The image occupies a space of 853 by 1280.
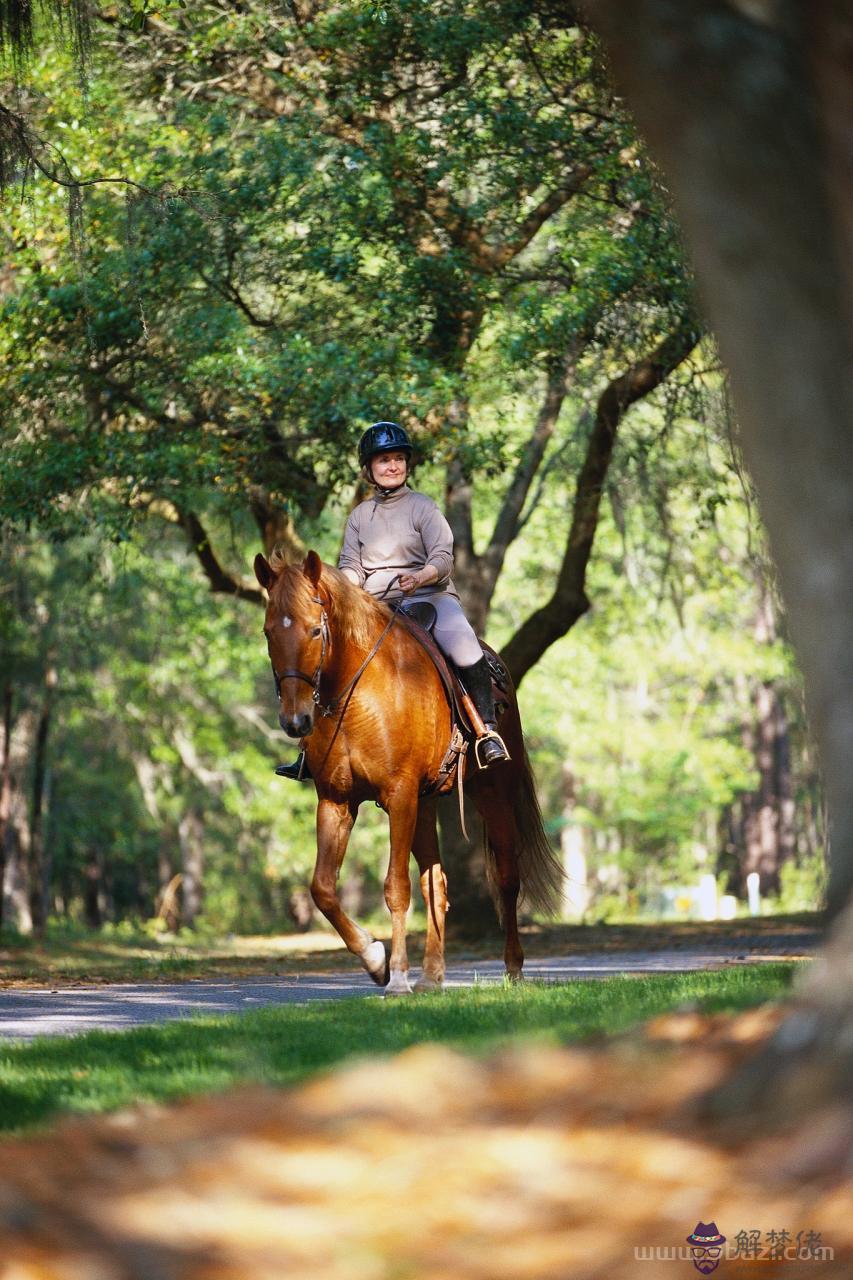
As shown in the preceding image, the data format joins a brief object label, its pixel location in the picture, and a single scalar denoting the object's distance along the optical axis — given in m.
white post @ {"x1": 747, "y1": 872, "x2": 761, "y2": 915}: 37.94
